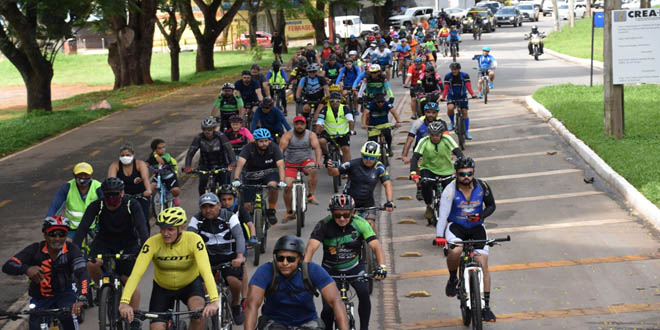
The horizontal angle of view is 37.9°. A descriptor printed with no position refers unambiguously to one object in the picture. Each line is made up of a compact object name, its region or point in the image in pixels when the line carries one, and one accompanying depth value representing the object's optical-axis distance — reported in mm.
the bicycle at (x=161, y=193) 16875
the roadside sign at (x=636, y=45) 21547
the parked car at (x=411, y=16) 76312
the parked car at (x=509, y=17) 78250
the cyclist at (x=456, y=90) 22844
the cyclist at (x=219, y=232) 10541
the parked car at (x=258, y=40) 79475
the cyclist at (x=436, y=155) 15602
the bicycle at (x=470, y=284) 10148
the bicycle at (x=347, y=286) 9008
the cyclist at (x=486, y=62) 29922
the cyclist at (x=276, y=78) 27250
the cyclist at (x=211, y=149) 15734
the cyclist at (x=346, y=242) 9703
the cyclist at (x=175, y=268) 8812
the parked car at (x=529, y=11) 83062
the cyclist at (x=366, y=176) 13336
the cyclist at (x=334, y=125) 19141
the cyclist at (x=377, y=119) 19984
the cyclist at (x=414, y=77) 27016
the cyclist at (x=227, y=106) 20203
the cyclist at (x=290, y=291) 7848
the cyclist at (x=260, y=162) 14938
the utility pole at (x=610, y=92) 21906
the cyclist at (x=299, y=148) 16625
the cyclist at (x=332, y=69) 28891
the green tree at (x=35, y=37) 32188
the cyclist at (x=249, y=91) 23594
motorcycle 46031
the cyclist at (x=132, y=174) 13492
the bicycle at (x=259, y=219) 14102
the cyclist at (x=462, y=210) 10938
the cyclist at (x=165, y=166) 16734
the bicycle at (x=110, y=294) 10055
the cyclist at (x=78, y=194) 12109
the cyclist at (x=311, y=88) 23609
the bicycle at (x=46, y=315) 8508
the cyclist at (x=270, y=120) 18875
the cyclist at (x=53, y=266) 9758
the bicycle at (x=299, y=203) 15423
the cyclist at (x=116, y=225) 10547
